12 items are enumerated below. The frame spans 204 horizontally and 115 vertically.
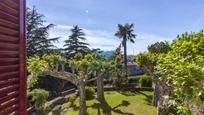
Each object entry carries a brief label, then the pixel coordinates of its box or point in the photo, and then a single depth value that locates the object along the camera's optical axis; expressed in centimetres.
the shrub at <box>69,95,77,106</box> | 1046
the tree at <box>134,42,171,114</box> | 887
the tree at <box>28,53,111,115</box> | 712
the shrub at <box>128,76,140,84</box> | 1640
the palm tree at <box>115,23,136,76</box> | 1832
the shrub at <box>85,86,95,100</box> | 1116
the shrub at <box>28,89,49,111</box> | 845
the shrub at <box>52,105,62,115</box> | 826
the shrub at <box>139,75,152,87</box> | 1461
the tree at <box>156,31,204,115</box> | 187
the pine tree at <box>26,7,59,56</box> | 1428
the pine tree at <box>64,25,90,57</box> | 1763
